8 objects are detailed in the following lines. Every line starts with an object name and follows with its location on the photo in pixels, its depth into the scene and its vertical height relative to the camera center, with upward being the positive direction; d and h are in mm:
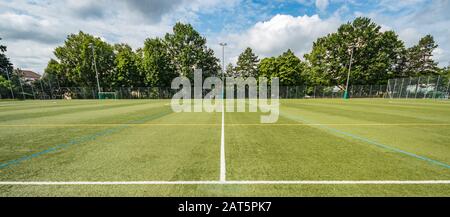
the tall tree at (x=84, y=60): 43906 +6507
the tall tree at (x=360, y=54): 46688 +8732
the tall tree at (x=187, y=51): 48531 +9865
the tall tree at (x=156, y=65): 45406 +5440
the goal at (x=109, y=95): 42131 -2002
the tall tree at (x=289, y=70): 50625 +4749
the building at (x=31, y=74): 68925 +4751
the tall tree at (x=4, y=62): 46900 +6211
